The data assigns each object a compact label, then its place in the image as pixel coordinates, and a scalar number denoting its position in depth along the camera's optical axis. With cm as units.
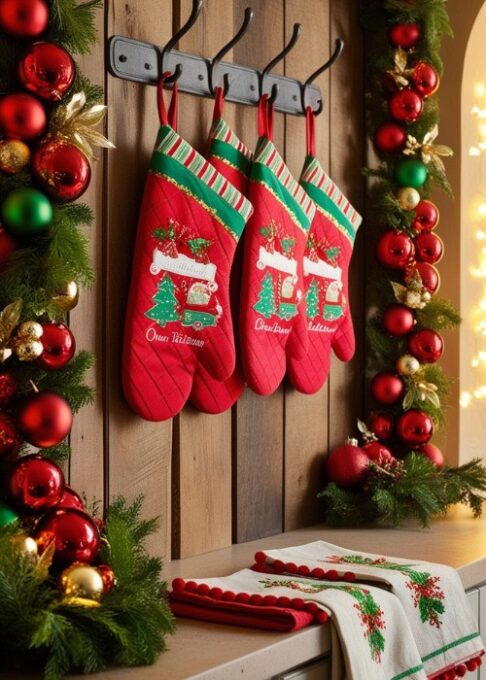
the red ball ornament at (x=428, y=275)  239
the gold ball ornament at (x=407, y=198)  237
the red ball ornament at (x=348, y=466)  221
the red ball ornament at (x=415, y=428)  236
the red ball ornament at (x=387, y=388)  237
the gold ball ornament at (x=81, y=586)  128
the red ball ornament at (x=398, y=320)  238
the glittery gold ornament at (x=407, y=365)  238
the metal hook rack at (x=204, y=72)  179
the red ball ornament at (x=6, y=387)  144
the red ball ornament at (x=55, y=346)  146
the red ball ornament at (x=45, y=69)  145
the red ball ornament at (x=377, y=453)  227
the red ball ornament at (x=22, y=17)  144
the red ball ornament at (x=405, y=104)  234
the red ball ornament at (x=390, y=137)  237
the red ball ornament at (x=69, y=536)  137
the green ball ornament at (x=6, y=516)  138
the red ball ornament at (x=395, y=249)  236
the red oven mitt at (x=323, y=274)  217
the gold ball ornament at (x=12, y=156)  145
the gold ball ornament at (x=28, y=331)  143
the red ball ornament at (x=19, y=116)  145
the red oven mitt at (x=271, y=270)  197
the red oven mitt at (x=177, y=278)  178
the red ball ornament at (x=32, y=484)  141
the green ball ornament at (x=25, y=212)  143
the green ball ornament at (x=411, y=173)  237
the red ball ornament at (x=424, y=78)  236
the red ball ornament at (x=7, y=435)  144
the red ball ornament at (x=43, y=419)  143
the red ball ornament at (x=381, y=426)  237
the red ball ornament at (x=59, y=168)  146
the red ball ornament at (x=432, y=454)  237
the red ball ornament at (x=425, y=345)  239
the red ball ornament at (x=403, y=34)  236
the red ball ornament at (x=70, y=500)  148
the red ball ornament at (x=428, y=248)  239
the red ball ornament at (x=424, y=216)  239
